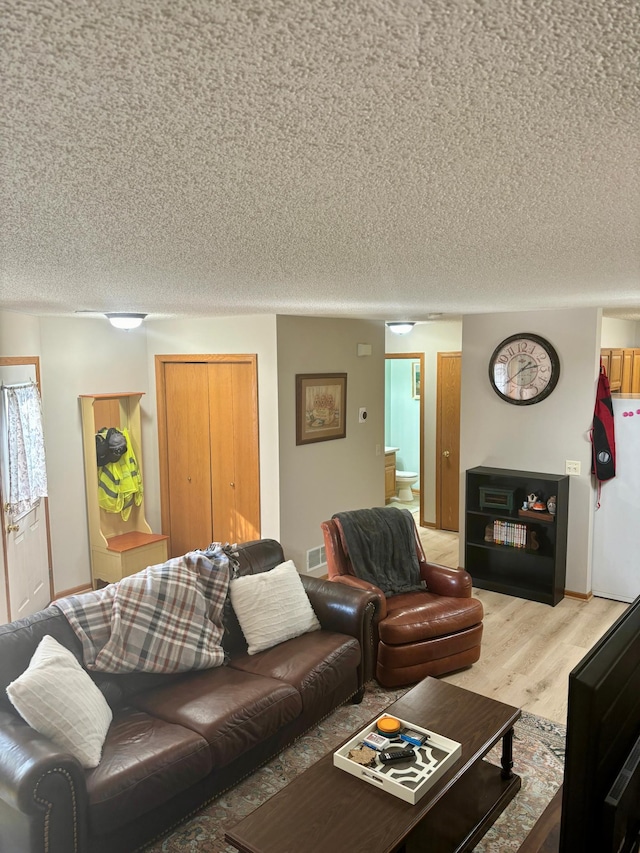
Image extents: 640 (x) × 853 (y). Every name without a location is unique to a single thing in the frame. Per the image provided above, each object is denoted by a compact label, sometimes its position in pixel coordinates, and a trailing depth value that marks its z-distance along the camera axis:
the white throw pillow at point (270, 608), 3.46
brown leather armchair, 3.73
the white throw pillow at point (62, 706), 2.38
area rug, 2.61
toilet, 8.70
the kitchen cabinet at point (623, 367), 6.74
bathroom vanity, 8.67
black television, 1.34
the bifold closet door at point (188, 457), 5.73
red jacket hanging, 4.92
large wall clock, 5.11
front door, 4.17
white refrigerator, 4.98
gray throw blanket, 4.25
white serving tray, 2.35
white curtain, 4.30
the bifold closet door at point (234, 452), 5.33
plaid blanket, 2.98
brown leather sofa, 2.16
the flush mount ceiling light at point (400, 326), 6.26
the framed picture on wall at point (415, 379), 8.85
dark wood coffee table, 2.17
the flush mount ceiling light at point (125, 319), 4.91
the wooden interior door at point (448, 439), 7.05
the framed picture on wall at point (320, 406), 5.32
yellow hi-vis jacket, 5.66
